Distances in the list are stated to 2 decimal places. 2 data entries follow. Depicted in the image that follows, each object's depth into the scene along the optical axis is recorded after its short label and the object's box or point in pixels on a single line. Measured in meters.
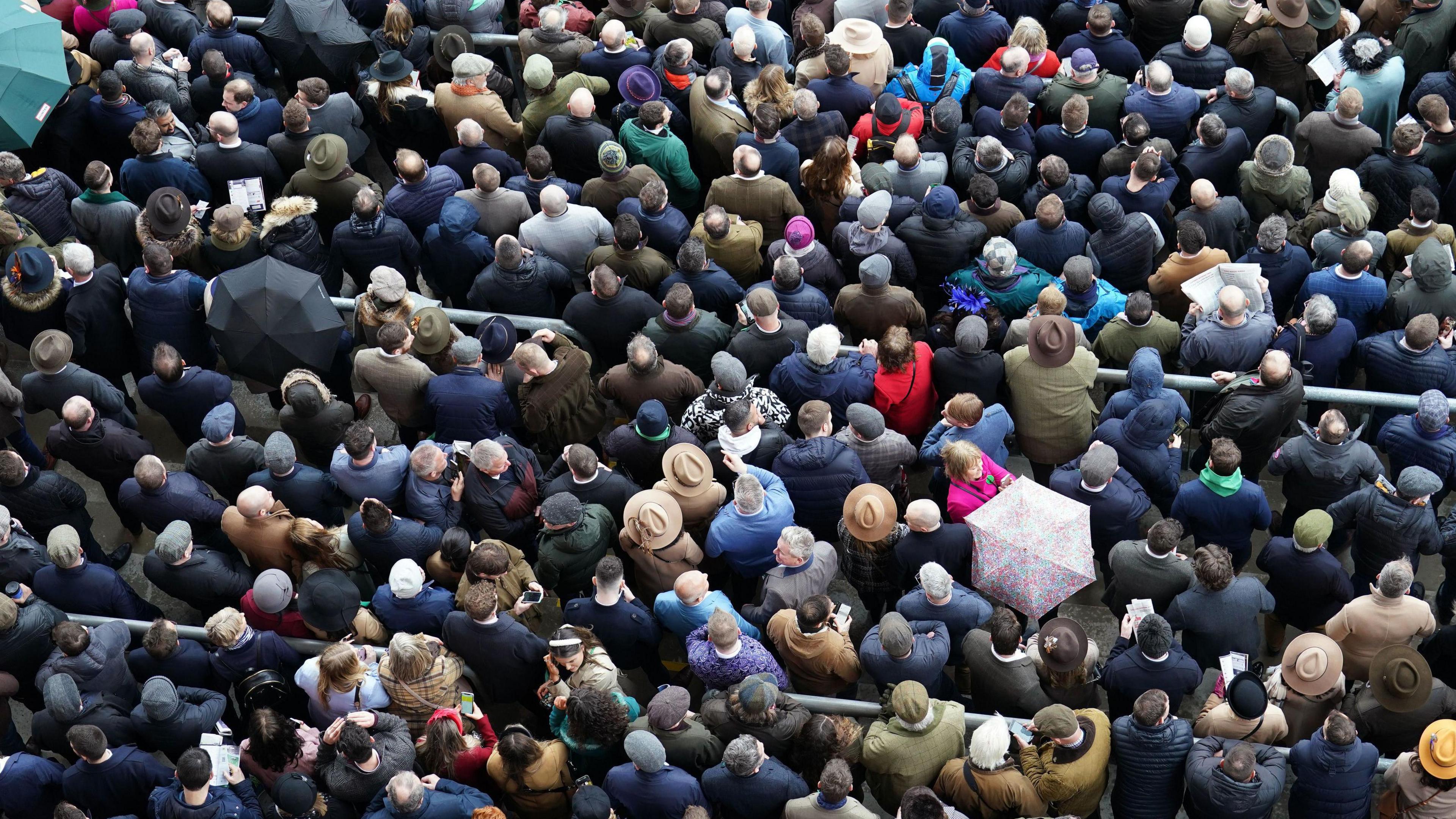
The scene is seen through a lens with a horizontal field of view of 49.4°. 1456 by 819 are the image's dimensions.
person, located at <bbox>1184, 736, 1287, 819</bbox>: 9.03
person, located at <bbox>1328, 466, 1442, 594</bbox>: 10.30
